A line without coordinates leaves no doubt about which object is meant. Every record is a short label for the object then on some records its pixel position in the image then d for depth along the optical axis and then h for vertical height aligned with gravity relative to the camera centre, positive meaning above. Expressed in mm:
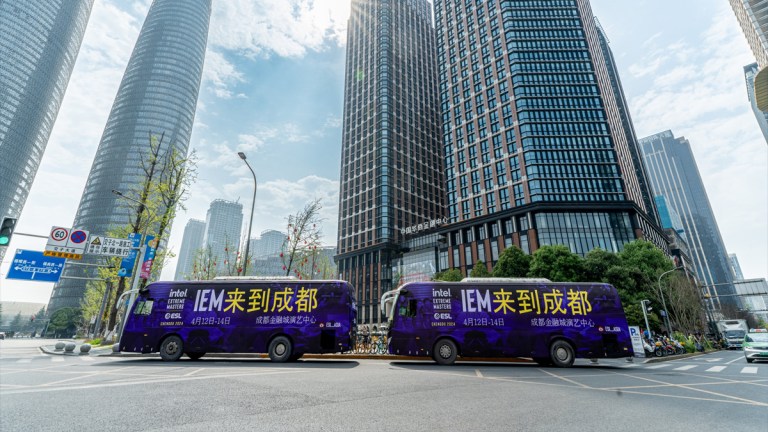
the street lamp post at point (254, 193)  17650 +7724
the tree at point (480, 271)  47828 +6780
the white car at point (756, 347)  16625 -1785
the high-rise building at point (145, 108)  108812 +74835
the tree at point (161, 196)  22797 +9078
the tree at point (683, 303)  34094 +1133
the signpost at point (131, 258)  18969 +3827
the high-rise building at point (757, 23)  61750 +57355
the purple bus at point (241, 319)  13422 +67
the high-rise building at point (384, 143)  81188 +49229
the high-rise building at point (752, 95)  108712 +78081
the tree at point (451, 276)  52072 +6814
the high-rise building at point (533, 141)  54094 +33086
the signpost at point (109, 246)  18172 +4320
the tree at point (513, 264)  41688 +6684
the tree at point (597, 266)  37844 +5710
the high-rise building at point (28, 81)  92812 +74182
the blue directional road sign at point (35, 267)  16927 +2998
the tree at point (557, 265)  37469 +5932
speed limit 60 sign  17000 +4212
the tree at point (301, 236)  23500 +6010
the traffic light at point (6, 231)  13055 +3741
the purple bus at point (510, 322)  13391 -207
